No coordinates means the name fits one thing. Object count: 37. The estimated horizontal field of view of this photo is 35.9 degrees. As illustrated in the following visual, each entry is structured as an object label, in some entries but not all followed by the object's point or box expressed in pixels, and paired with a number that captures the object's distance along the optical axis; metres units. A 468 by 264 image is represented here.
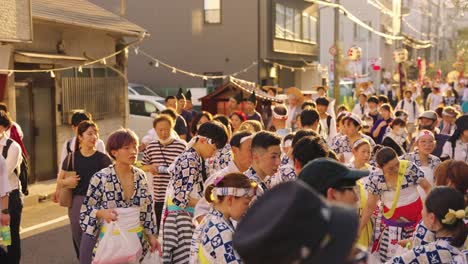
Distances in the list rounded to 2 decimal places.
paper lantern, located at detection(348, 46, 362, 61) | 31.56
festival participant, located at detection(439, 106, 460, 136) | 11.70
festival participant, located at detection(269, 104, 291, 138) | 10.41
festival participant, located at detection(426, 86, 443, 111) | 23.92
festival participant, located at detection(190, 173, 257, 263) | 3.85
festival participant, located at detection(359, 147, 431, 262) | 6.55
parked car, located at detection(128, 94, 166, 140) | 23.50
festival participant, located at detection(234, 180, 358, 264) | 1.94
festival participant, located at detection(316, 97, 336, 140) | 11.95
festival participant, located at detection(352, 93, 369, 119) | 18.50
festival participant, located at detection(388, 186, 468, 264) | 4.20
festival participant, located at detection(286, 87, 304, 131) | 13.32
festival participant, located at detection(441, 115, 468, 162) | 9.03
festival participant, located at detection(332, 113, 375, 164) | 9.17
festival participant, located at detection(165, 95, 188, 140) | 11.60
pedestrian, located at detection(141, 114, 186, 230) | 8.45
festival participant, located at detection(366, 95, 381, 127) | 15.27
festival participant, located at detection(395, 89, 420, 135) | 19.25
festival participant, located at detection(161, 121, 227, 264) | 6.49
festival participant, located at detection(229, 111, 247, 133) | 11.55
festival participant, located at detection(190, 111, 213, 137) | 10.27
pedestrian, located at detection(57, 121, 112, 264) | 7.37
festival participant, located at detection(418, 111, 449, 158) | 10.70
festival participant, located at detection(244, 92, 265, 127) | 13.39
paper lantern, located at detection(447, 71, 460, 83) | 34.51
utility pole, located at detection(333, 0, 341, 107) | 26.08
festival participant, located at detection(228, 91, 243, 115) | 15.09
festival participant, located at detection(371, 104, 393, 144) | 13.62
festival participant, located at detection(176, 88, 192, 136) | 13.72
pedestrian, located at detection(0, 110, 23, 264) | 7.84
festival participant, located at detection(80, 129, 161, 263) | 5.98
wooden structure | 17.88
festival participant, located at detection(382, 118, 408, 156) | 11.57
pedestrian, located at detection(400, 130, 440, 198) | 7.88
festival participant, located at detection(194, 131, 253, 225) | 6.06
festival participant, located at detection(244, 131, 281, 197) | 5.45
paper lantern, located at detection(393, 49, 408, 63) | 32.41
